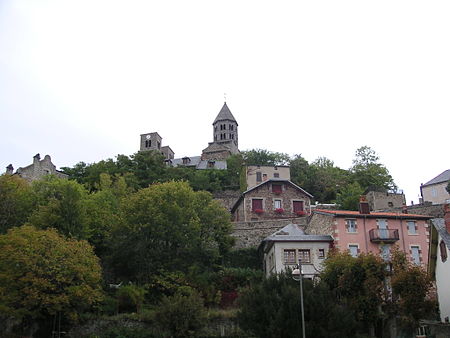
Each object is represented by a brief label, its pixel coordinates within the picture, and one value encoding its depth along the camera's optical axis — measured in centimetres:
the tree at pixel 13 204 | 3838
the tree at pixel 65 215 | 3566
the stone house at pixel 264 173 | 5822
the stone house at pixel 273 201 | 5003
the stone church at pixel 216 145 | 9250
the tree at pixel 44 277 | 2870
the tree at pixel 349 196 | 5172
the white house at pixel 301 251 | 3484
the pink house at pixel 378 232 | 3572
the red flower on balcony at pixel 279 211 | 5016
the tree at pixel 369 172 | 6562
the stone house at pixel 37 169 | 6450
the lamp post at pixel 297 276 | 2106
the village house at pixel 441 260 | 2547
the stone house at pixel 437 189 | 5738
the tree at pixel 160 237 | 3575
